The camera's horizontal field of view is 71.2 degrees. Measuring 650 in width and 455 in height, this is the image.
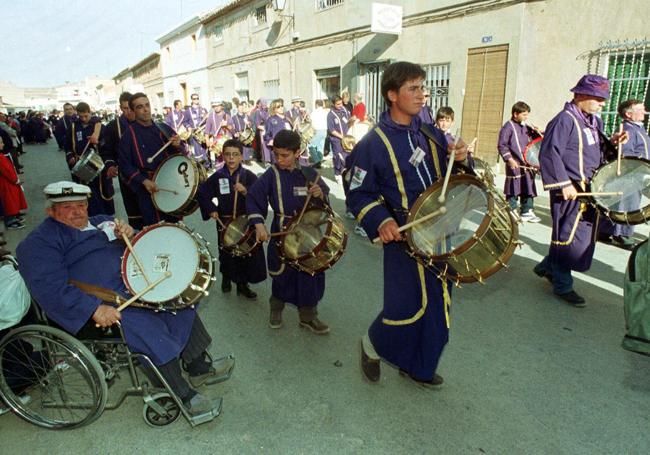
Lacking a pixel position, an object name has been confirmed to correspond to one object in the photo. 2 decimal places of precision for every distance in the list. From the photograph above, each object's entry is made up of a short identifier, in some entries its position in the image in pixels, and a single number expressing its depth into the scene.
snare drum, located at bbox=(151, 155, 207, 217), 4.58
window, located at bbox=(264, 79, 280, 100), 19.75
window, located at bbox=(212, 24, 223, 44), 25.27
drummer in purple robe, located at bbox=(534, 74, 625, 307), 3.95
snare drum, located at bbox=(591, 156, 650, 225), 3.77
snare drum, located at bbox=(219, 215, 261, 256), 4.02
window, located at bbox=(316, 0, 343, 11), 15.29
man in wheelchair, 2.43
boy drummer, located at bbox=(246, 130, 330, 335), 3.61
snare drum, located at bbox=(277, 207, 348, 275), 3.26
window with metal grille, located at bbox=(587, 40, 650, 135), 7.94
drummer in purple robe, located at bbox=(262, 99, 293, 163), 12.20
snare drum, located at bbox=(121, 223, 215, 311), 2.59
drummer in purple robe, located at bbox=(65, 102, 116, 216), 6.34
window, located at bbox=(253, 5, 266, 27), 20.53
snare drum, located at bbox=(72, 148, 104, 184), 5.61
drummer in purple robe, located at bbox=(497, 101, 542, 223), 6.72
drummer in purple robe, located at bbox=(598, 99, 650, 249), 5.40
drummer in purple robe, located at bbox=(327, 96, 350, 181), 9.95
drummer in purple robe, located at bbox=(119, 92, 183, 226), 4.80
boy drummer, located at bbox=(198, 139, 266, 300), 4.36
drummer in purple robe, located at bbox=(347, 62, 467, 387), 2.60
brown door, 9.88
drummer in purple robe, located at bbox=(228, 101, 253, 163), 13.30
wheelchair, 2.49
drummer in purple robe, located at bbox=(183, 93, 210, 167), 13.66
